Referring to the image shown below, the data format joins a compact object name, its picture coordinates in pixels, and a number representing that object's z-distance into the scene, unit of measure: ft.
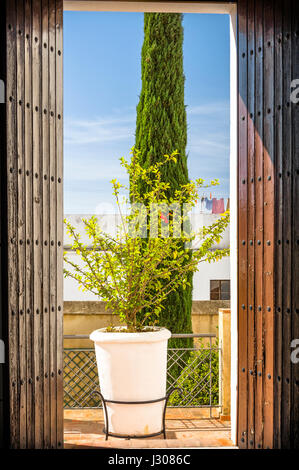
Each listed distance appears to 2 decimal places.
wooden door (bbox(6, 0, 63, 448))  7.51
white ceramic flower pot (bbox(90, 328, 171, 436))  9.65
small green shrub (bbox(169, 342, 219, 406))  13.85
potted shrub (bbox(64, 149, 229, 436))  9.69
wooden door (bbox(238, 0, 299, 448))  7.51
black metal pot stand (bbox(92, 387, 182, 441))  9.65
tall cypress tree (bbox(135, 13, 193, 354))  16.74
